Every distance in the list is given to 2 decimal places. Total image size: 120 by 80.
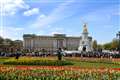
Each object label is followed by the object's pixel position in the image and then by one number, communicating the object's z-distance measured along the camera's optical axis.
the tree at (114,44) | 88.22
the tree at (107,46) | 104.11
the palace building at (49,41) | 145.38
